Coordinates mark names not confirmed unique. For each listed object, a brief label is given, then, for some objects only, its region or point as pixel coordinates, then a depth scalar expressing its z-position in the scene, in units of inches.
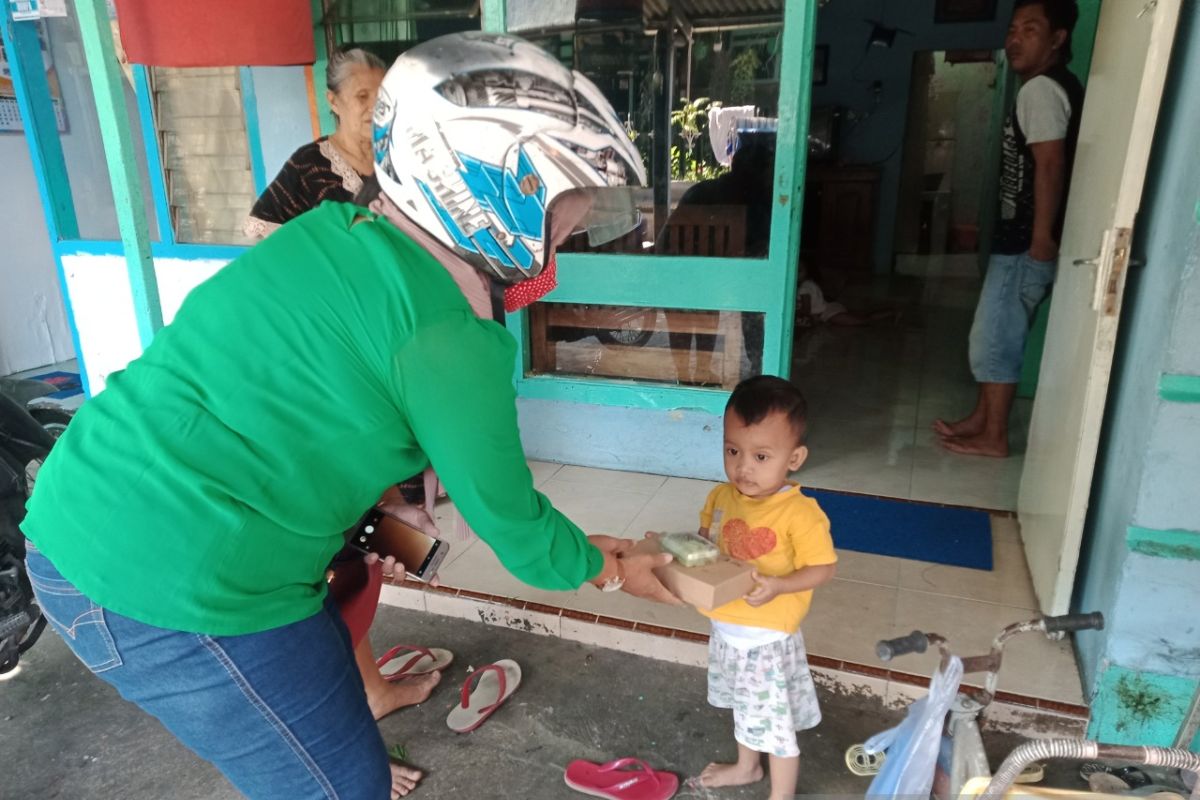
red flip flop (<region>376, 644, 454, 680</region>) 99.8
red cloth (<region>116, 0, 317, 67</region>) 118.3
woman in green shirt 43.3
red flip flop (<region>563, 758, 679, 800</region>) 79.7
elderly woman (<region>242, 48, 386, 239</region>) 109.3
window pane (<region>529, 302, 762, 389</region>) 136.6
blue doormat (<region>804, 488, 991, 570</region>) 118.3
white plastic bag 60.7
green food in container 63.7
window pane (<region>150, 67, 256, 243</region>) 164.9
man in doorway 129.2
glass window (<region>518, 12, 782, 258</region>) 126.8
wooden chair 132.1
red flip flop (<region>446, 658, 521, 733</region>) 91.1
